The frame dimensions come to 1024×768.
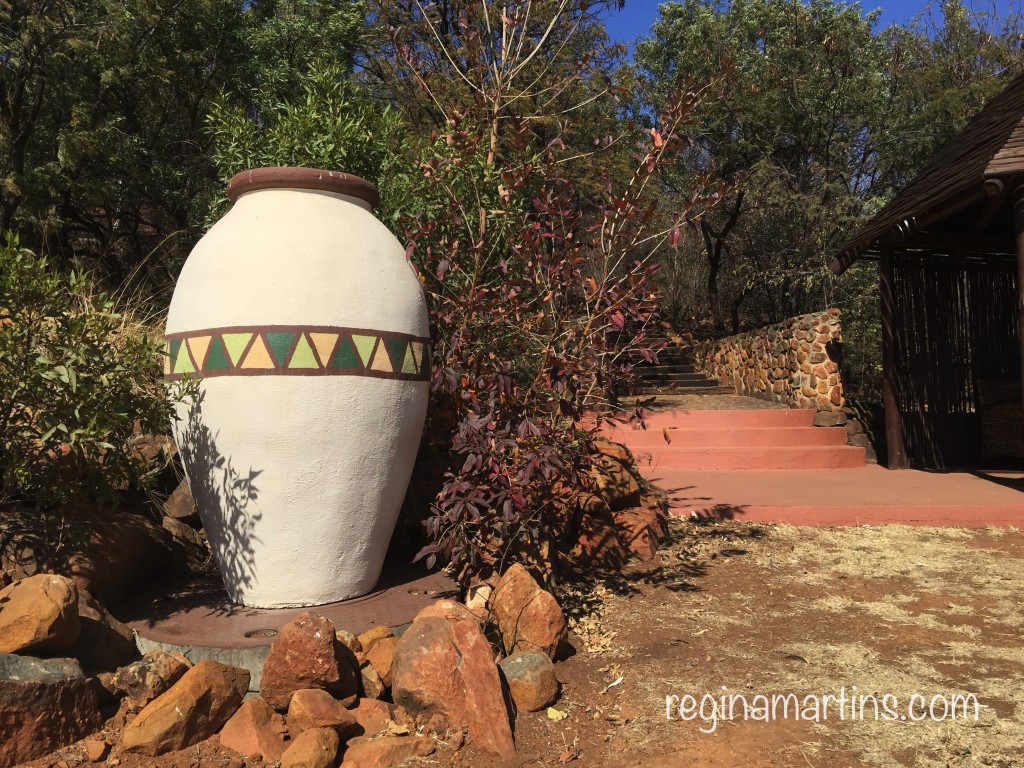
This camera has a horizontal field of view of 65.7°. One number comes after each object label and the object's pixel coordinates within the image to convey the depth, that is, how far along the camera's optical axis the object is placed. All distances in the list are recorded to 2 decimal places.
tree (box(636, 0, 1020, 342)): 13.27
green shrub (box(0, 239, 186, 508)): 3.00
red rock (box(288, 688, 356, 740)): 2.67
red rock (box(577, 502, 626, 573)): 4.59
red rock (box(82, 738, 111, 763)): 2.53
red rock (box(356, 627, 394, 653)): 3.12
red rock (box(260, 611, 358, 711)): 2.74
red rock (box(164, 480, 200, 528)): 4.32
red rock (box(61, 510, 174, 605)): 3.32
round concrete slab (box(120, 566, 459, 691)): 3.00
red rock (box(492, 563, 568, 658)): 3.24
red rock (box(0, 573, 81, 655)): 2.60
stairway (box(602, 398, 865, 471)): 8.02
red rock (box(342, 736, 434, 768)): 2.57
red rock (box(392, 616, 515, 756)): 2.70
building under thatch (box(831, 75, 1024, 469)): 8.03
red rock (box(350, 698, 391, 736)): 2.79
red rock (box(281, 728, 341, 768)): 2.50
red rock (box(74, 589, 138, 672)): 2.89
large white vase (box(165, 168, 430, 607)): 3.36
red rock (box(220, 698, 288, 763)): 2.63
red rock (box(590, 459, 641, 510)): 4.79
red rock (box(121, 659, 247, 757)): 2.58
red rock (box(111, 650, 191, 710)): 2.76
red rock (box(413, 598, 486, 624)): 3.09
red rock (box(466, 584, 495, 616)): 3.34
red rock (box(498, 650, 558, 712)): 2.92
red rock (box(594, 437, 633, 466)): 5.11
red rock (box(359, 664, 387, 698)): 2.97
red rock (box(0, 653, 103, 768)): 2.47
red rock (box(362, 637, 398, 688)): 3.04
